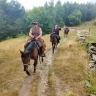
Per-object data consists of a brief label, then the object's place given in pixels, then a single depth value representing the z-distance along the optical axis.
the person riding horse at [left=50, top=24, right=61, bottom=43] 9.50
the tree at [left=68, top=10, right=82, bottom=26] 43.86
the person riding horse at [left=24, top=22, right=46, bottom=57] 6.42
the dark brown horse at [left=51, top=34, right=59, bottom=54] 9.17
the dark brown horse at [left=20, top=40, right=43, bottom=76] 5.01
